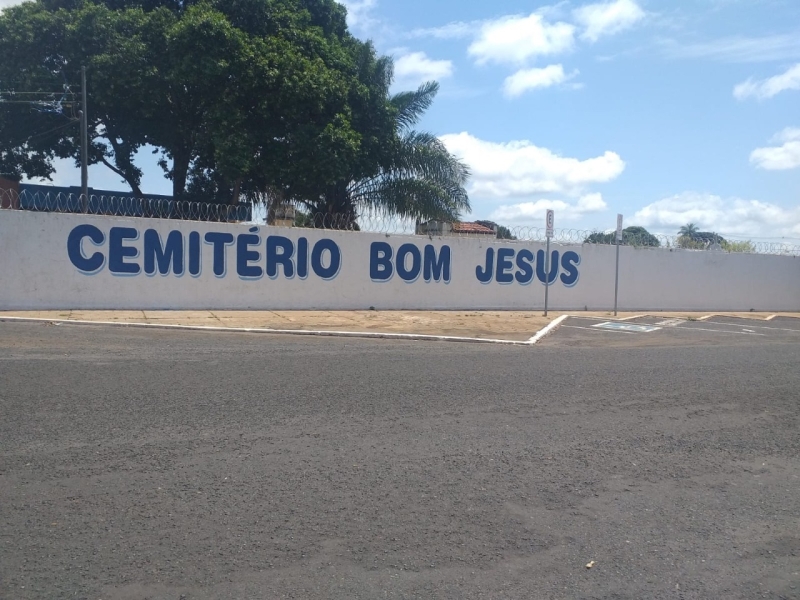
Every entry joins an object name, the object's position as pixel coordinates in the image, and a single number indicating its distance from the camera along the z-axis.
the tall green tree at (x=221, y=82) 23.03
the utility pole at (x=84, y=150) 21.03
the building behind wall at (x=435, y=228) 21.45
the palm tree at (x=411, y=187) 25.33
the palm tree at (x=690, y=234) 24.94
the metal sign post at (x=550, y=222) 17.86
